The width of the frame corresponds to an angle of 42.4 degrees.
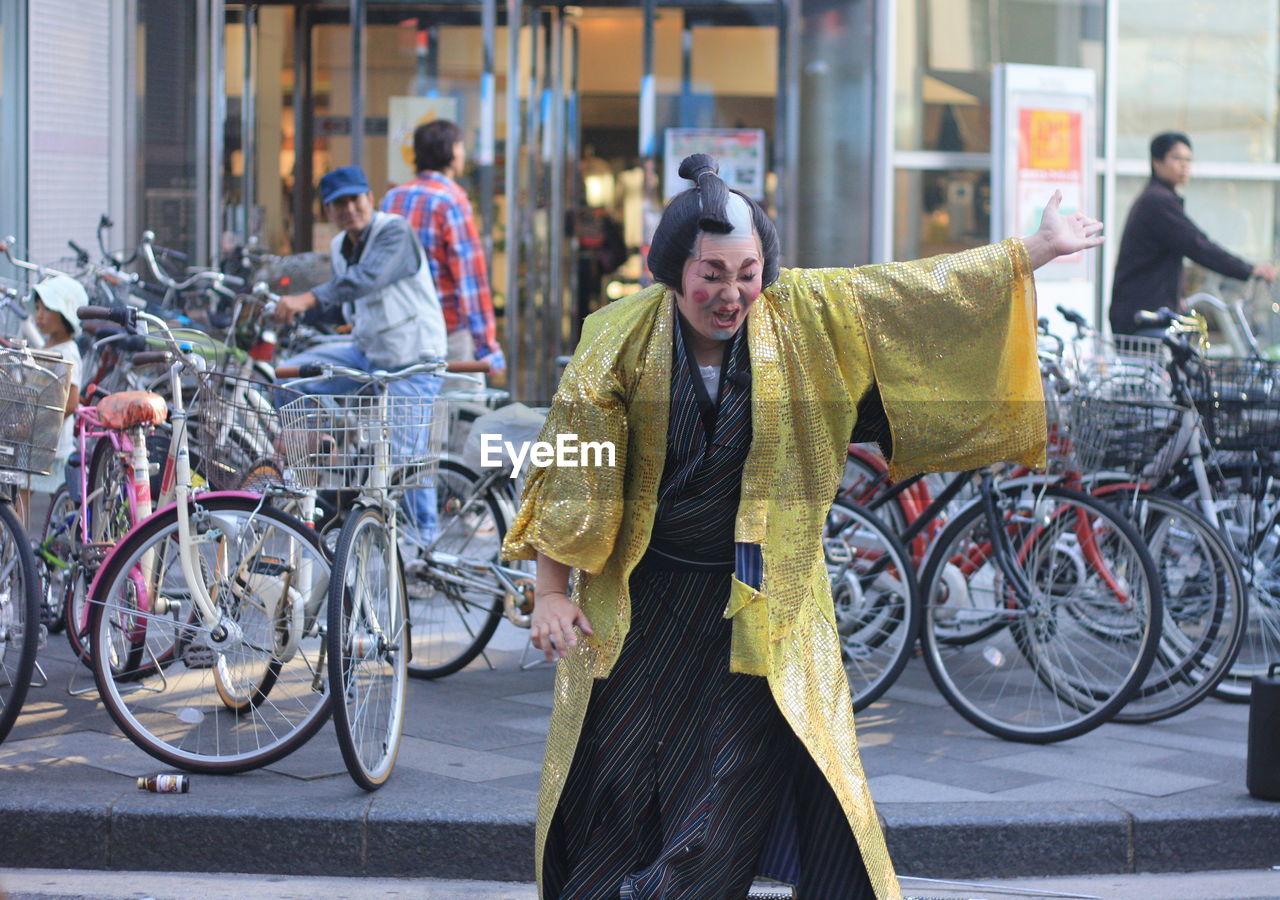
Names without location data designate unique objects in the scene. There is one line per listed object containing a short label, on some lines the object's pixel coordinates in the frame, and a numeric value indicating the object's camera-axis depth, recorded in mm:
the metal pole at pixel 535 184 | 11469
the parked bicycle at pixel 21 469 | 4617
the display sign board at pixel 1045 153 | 10711
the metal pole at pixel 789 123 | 11344
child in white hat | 5863
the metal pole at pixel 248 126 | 11289
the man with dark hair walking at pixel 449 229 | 7668
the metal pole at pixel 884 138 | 11250
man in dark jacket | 7789
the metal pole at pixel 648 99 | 11414
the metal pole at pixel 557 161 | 11578
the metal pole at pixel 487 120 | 11258
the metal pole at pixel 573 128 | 11633
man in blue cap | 6273
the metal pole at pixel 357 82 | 11297
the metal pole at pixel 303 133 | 11406
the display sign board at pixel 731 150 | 11406
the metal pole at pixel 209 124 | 11117
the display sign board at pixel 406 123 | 11336
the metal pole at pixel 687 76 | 11438
